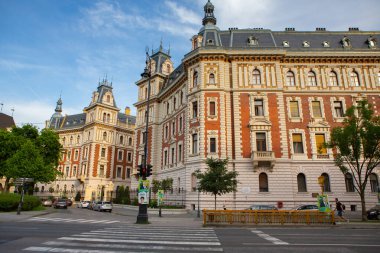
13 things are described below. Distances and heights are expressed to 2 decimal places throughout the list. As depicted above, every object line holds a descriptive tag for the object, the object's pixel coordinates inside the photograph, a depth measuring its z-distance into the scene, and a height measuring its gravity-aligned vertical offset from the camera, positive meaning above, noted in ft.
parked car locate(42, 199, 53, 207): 152.81 -6.83
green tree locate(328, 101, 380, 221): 78.69 +15.22
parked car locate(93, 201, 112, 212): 119.75 -6.49
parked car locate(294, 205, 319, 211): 77.12 -4.12
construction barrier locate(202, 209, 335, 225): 63.52 -5.56
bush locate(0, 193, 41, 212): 87.97 -3.84
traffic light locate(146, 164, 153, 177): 66.04 +4.82
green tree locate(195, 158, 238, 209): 80.48 +3.52
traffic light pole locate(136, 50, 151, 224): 64.69 -5.22
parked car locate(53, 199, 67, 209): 135.74 -6.48
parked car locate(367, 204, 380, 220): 84.17 -6.06
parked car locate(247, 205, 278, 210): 75.37 -4.00
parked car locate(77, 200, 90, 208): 153.22 -7.25
